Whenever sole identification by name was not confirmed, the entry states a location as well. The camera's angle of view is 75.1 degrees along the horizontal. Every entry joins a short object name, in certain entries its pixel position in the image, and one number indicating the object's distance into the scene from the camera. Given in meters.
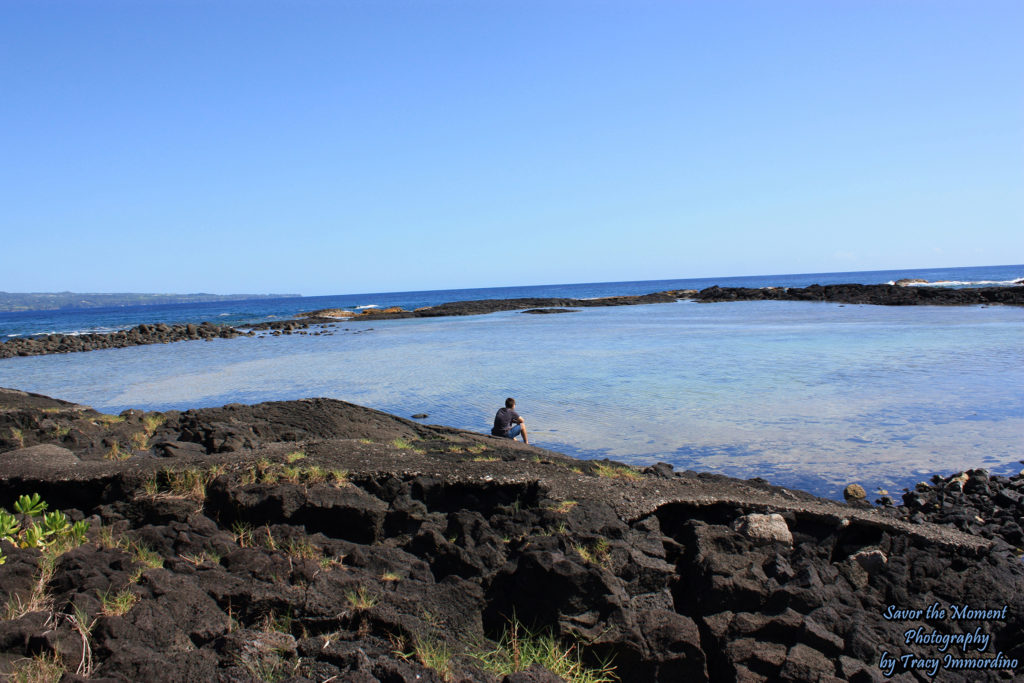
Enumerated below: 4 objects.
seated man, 11.11
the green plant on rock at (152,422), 10.22
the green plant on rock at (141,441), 8.77
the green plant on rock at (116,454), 7.59
